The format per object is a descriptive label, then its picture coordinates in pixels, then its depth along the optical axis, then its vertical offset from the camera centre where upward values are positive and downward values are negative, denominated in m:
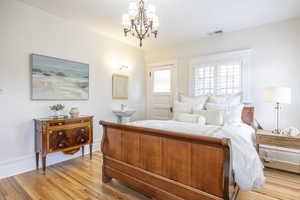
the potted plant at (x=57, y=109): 2.95 -0.21
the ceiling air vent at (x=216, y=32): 3.68 +1.49
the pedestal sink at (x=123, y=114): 4.09 -0.43
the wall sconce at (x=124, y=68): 4.52 +0.84
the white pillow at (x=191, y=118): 2.87 -0.38
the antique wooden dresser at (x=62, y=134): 2.65 -0.66
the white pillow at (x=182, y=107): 3.41 -0.21
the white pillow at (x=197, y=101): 3.40 -0.07
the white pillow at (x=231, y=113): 2.89 -0.28
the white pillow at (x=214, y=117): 2.82 -0.34
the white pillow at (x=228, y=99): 3.19 -0.03
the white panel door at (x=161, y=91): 4.77 +0.19
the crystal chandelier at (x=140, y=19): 2.11 +1.05
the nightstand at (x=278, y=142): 2.57 -0.73
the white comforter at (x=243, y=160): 1.59 -0.62
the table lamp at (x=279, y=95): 2.72 +0.04
